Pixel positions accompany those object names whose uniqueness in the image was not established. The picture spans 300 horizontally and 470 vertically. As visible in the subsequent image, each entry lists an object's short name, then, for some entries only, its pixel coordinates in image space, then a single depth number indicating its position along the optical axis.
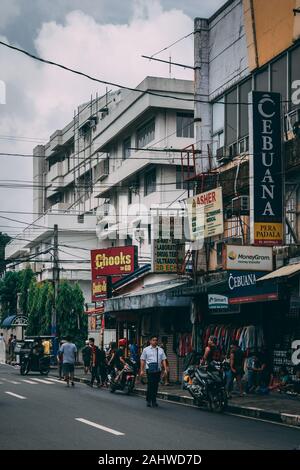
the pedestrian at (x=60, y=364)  31.71
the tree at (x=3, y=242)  86.12
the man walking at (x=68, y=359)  30.12
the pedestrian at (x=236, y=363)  24.53
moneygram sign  23.64
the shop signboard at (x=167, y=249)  32.47
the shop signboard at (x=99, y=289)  43.06
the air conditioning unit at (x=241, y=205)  26.15
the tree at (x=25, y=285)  61.41
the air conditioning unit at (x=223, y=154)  29.09
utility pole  45.00
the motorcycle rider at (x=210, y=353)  22.34
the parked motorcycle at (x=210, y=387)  20.64
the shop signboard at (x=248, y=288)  23.38
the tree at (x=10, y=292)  70.00
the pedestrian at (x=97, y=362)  30.09
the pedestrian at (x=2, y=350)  61.72
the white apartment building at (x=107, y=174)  46.56
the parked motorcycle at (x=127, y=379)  27.11
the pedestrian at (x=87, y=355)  32.84
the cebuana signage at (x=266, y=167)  23.48
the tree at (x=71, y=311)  51.81
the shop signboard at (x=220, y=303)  26.36
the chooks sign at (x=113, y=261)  40.97
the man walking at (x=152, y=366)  21.62
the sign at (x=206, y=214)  27.55
